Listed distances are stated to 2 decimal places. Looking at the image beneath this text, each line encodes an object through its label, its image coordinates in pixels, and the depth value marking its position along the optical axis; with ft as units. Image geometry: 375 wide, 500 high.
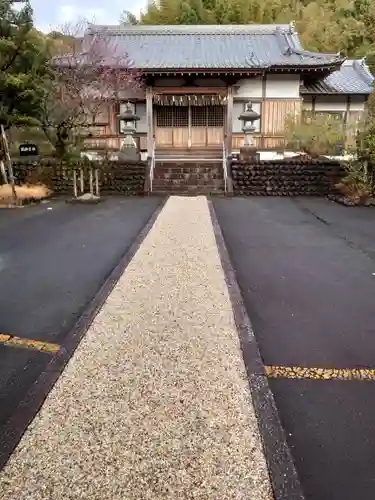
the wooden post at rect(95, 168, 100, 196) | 37.09
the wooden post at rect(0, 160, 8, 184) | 35.89
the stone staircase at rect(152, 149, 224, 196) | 39.32
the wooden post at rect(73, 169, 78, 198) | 36.50
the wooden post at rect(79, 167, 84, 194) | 37.38
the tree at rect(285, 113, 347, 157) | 42.80
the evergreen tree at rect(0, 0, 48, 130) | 32.14
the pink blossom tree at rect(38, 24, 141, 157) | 38.73
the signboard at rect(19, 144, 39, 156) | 38.17
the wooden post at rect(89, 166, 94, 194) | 37.14
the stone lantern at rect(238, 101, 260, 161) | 40.63
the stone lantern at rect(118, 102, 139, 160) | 41.96
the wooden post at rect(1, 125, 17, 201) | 33.93
